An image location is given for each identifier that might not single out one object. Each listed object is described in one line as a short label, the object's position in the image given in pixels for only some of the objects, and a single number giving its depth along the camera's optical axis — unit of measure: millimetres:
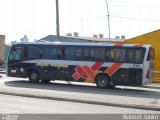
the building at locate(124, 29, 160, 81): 31891
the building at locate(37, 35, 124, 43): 50744
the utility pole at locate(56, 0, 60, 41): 33953
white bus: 24156
